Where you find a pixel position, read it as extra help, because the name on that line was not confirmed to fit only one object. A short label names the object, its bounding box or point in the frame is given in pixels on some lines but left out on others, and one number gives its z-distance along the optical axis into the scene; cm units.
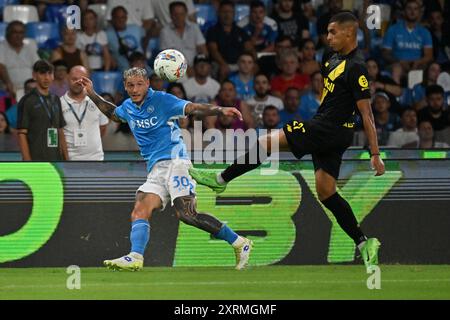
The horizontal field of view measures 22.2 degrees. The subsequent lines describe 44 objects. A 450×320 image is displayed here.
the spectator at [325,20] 1862
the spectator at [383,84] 1778
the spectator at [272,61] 1794
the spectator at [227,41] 1819
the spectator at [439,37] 1927
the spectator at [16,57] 1712
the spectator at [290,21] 1870
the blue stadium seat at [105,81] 1736
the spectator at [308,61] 1803
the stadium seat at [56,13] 1811
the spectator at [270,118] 1627
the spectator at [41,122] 1369
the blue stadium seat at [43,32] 1778
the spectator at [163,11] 1859
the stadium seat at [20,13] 1800
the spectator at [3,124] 1552
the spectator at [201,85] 1711
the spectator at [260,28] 1850
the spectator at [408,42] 1881
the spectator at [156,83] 1655
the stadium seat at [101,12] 1791
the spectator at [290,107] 1700
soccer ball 1115
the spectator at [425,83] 1833
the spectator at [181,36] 1806
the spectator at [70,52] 1694
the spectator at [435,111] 1752
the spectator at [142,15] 1819
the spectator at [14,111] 1628
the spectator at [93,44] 1738
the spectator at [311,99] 1719
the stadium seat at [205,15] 1903
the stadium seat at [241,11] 1903
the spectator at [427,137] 1700
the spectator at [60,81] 1602
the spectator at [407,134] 1698
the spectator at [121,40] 1764
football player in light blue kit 1126
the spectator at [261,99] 1689
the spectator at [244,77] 1738
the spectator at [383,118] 1694
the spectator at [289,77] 1773
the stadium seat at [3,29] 1767
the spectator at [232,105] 1636
